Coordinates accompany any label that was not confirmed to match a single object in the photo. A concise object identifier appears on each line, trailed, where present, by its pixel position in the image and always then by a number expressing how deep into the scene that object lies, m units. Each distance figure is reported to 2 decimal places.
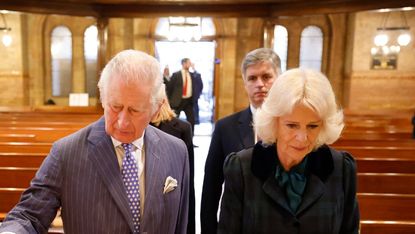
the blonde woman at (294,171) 1.16
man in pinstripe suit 1.08
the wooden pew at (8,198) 2.66
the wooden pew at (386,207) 2.48
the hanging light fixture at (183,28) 8.20
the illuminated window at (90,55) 11.60
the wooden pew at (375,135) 5.29
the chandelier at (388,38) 10.05
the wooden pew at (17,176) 2.97
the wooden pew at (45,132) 4.73
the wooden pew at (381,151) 3.91
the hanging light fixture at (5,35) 10.45
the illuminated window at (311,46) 11.38
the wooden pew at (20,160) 3.30
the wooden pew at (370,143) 4.38
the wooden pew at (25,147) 3.72
